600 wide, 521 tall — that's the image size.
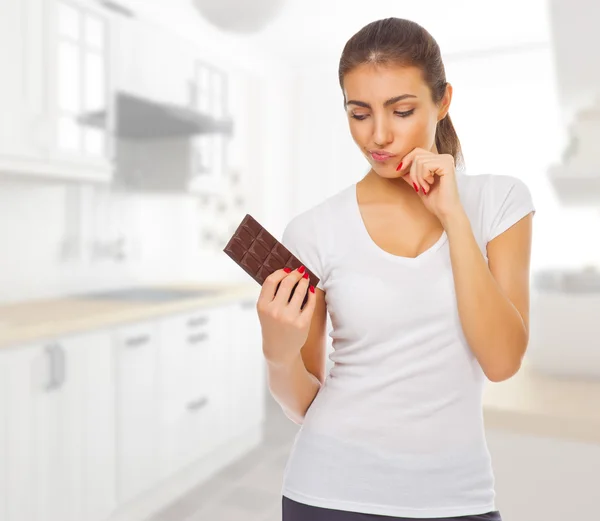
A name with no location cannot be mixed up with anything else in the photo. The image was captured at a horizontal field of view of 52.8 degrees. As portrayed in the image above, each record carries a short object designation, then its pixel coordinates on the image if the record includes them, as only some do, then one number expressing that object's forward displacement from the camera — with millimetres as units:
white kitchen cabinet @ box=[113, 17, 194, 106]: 3039
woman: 695
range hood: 2820
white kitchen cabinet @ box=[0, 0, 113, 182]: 2080
